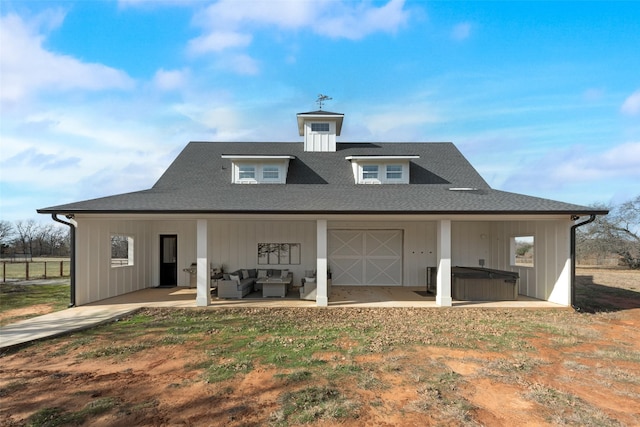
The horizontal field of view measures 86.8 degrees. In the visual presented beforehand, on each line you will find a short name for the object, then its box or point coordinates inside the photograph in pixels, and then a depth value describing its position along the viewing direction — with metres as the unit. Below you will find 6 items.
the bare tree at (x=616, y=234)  25.17
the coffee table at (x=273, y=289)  10.73
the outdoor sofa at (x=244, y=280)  10.55
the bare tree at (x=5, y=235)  32.34
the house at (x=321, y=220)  9.34
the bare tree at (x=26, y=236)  36.86
